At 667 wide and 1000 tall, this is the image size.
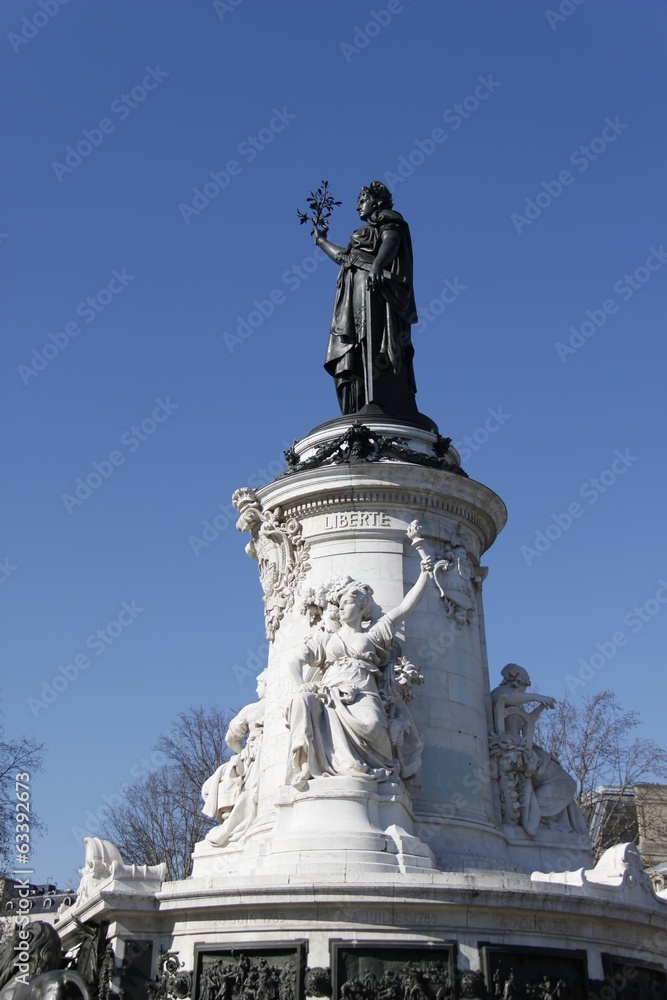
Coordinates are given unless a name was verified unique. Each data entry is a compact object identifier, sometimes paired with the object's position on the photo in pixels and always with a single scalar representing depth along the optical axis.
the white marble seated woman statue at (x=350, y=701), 12.10
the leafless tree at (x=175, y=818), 29.52
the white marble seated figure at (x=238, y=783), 14.00
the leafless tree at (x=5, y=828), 24.34
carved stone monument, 10.42
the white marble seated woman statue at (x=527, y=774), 13.78
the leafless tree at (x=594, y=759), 28.34
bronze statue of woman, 16.64
